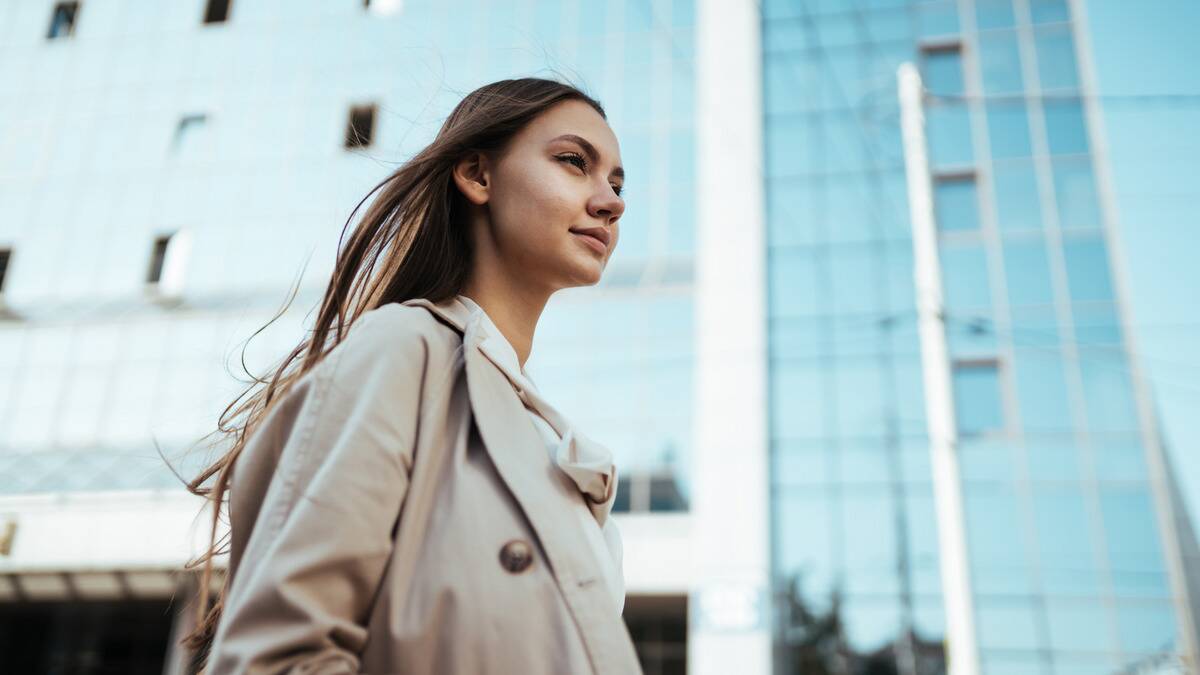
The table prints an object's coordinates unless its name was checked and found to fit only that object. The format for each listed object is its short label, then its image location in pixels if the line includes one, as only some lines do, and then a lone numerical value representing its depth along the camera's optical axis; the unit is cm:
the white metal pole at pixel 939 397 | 804
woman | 111
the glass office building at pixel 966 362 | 1791
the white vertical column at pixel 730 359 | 1739
